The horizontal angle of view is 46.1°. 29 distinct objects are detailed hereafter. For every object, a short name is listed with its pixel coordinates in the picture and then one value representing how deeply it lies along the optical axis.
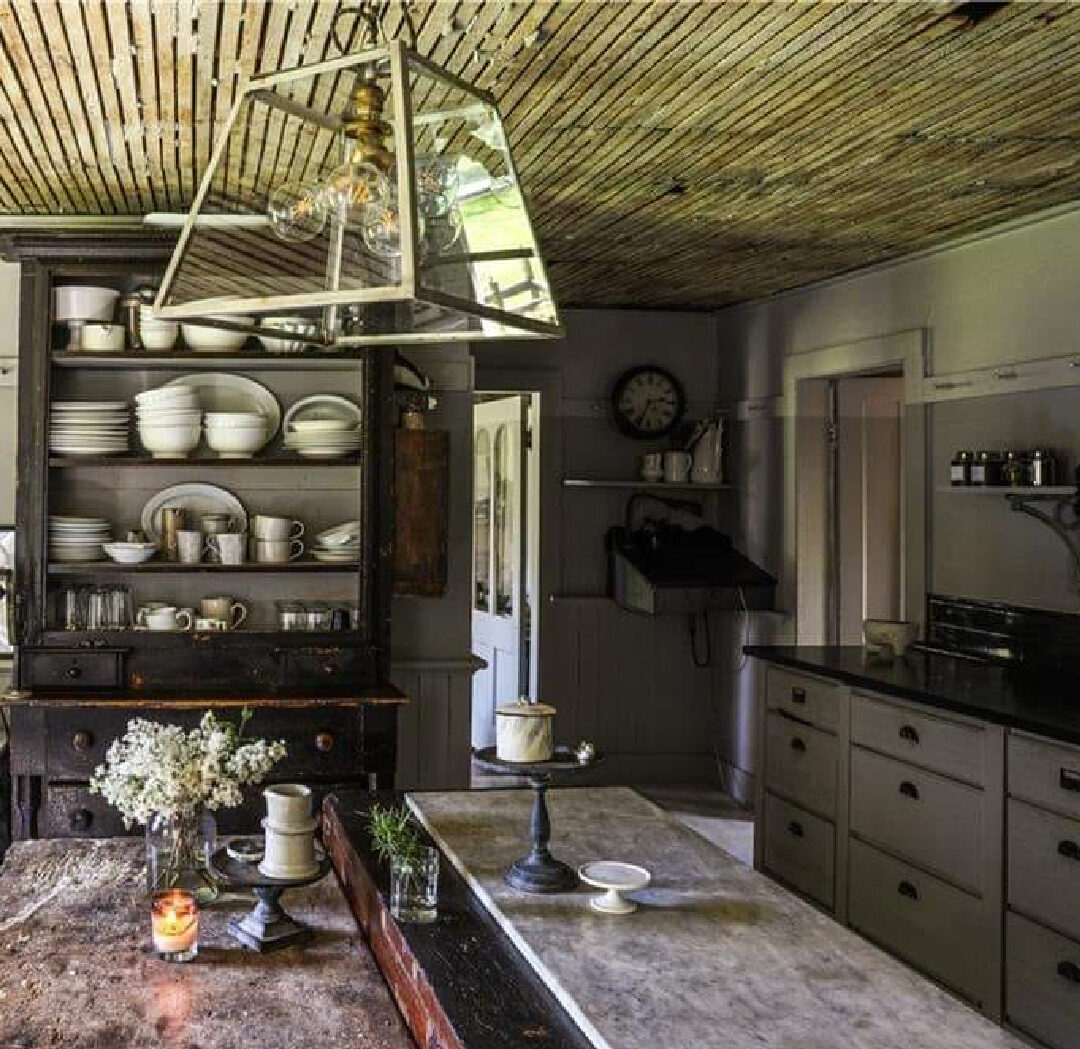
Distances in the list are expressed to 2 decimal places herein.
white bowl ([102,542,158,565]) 4.36
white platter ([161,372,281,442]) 4.63
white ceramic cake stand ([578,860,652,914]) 2.03
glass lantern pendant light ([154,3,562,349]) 1.58
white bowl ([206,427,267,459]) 4.43
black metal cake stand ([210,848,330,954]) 2.12
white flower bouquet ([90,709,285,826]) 2.22
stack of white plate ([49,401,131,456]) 4.35
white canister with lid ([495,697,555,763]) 2.10
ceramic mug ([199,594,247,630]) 4.50
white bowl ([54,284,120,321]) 4.40
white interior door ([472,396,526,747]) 6.71
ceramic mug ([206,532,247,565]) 4.45
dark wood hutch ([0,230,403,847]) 4.11
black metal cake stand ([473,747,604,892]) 2.09
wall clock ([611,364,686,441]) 6.60
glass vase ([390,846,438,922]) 1.99
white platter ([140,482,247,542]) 4.57
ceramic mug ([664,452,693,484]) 6.54
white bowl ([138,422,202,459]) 4.38
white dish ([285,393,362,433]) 4.64
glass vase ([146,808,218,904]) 2.26
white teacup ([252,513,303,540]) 4.49
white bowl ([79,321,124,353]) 4.39
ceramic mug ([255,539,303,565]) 4.50
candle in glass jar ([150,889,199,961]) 2.05
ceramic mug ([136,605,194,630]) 4.42
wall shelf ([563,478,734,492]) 6.45
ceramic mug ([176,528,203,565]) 4.42
